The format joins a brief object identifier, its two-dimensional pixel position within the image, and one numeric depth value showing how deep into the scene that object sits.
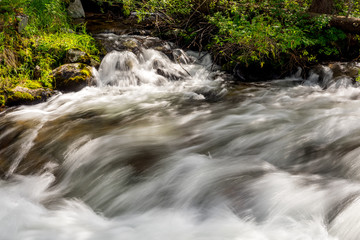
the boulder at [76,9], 10.07
